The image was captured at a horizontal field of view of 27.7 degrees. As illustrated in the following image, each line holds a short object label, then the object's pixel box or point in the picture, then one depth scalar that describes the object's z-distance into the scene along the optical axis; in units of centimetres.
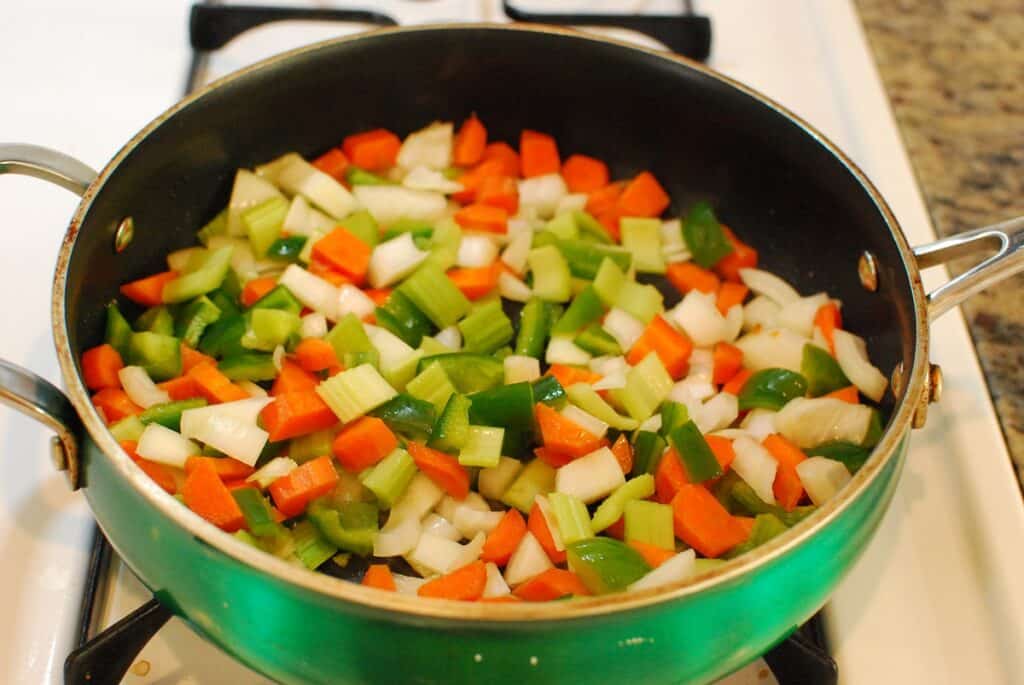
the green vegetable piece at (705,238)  66
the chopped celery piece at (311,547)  57
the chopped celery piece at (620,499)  57
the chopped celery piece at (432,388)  60
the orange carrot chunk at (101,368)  59
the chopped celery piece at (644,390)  61
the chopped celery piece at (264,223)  64
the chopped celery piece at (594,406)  60
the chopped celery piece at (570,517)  56
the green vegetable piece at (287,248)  65
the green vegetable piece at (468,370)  61
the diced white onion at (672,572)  54
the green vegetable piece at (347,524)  57
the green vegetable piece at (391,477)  58
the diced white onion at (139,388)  59
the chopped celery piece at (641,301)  64
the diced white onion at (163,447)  57
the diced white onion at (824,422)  60
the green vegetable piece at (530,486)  58
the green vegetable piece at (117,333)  60
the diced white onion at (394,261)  64
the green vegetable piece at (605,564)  55
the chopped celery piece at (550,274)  65
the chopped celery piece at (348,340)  62
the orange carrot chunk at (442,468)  58
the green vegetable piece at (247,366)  61
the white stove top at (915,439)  56
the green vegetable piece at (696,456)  58
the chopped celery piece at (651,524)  57
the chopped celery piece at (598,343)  63
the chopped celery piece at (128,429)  58
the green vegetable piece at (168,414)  58
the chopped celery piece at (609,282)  64
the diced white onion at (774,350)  63
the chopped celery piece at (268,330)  61
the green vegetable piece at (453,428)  58
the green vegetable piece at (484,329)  63
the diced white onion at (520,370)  62
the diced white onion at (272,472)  58
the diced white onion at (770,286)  65
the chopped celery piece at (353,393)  59
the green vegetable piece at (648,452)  59
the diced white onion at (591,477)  58
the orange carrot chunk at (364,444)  58
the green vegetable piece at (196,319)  62
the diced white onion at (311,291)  63
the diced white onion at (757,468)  59
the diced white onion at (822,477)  58
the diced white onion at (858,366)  61
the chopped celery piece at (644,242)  66
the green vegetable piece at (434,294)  63
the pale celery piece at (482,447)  58
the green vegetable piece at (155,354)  60
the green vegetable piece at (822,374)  62
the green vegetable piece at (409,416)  59
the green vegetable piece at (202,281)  62
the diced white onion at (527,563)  56
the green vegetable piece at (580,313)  64
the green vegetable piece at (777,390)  61
